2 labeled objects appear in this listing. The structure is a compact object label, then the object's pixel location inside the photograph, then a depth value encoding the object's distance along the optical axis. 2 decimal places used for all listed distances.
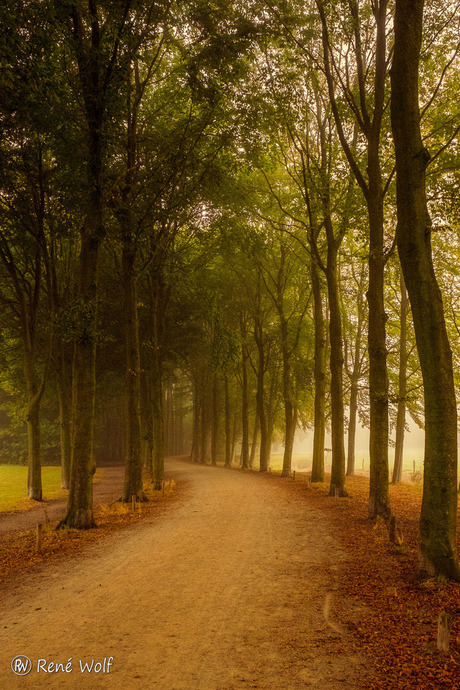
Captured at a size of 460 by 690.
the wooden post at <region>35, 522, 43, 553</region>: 9.91
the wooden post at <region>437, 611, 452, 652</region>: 4.89
